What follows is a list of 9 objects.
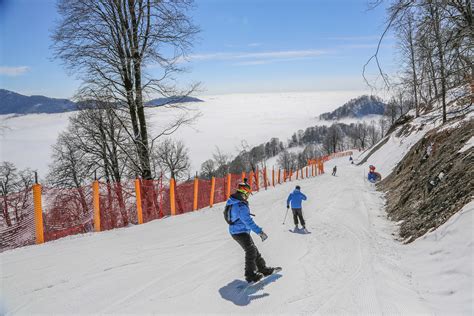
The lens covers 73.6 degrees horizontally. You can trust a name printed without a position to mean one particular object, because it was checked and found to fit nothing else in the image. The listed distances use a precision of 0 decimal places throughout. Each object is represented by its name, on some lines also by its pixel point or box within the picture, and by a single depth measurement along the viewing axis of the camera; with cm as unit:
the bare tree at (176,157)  5917
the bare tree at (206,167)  9706
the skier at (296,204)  1052
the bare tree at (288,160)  14650
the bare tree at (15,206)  816
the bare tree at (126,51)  1104
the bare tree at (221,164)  9078
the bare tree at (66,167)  2656
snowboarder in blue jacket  602
